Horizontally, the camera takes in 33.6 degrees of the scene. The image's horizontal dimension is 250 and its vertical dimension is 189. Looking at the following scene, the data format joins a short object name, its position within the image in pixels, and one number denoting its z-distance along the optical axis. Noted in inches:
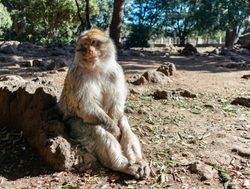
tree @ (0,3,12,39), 542.6
